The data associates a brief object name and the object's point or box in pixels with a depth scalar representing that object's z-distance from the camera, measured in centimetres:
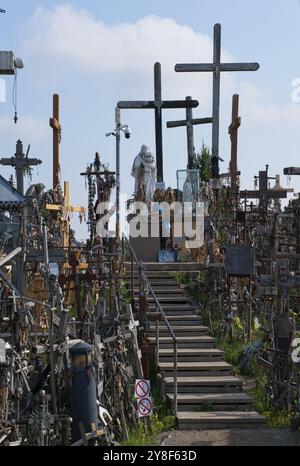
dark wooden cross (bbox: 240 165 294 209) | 2098
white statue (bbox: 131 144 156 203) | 2403
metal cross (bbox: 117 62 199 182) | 2516
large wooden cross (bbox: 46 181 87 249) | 2077
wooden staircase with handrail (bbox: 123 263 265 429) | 1389
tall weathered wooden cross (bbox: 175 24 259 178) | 2458
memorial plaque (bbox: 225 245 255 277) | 1794
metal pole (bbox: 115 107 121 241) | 2207
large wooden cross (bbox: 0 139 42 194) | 1911
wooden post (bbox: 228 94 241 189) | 2448
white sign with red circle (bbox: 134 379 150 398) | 1231
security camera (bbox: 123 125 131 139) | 2200
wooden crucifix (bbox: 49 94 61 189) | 2306
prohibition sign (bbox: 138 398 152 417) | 1245
